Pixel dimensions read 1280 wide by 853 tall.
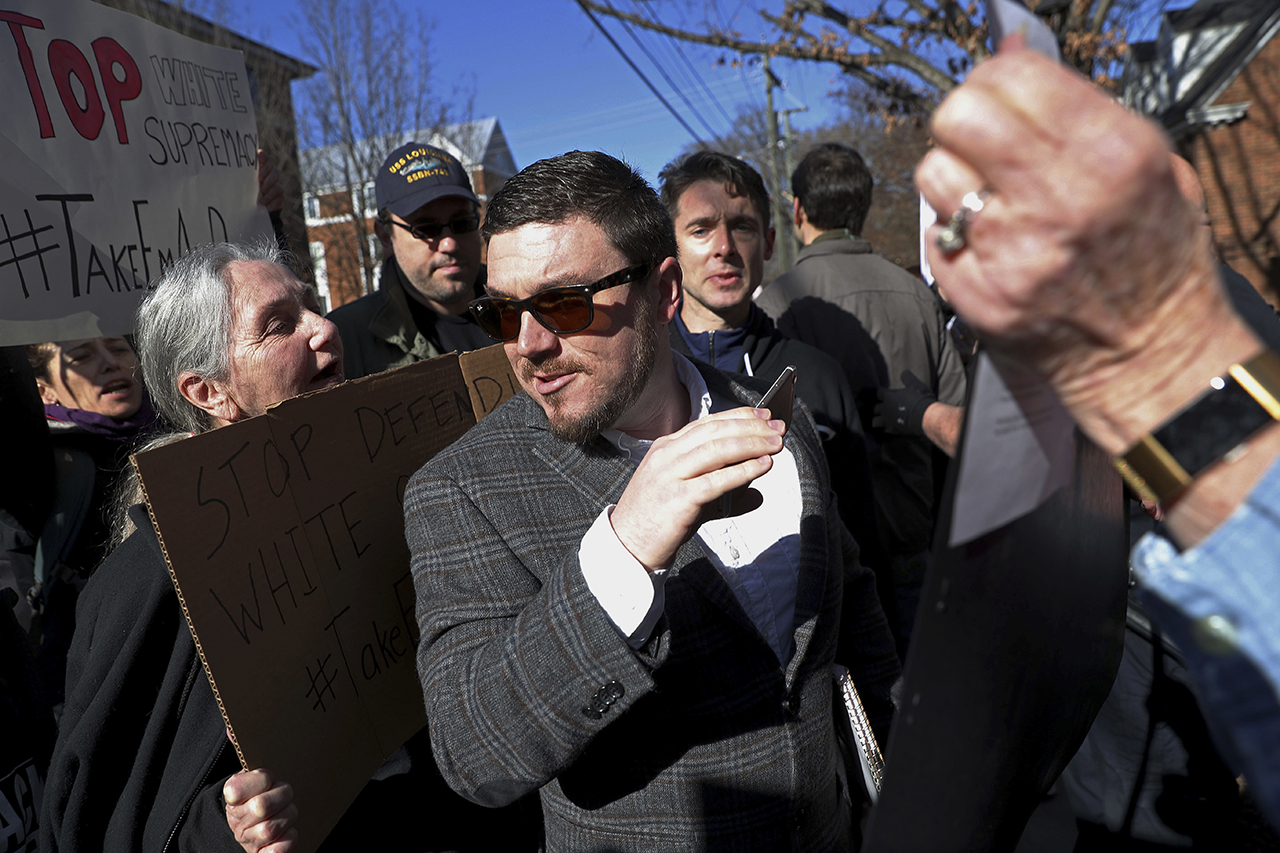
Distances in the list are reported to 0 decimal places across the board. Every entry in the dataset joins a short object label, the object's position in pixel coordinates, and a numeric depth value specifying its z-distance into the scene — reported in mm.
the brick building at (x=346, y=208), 15609
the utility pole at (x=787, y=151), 32472
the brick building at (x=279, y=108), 14109
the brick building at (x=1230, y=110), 15492
